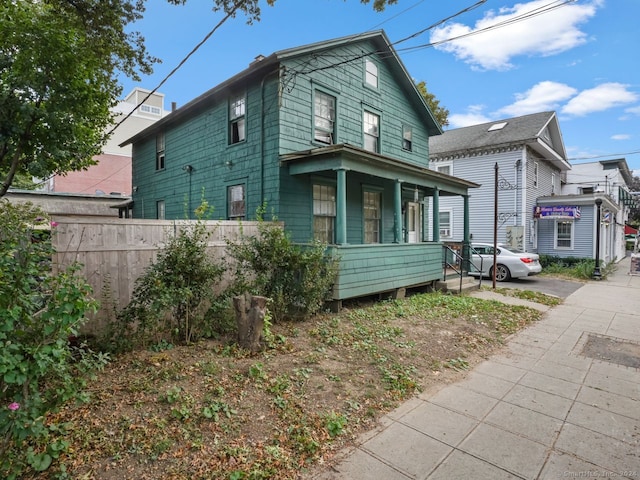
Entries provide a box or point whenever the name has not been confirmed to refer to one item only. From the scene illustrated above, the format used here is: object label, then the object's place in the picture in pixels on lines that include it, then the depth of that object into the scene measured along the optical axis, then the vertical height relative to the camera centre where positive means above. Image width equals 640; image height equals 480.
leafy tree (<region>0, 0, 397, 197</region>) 7.06 +3.50
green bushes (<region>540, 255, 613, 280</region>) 15.20 -1.65
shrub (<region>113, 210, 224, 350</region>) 4.59 -0.89
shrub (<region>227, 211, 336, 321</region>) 5.95 -0.70
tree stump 4.82 -1.21
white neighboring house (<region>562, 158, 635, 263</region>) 21.12 +3.11
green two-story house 8.30 +2.14
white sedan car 13.48 -1.23
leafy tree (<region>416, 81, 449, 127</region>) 23.75 +9.03
